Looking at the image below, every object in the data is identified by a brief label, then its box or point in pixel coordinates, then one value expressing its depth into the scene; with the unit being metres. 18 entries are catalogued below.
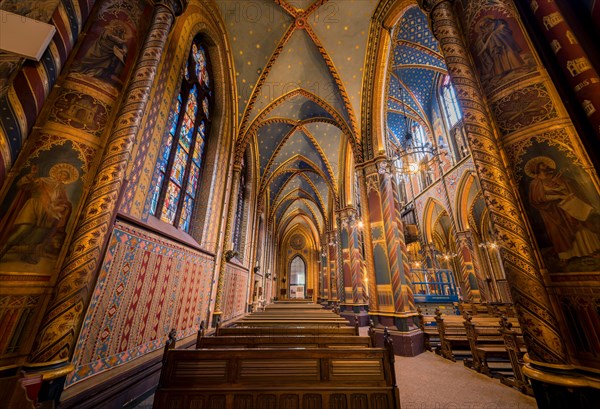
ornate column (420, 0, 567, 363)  1.94
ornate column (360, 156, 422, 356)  5.61
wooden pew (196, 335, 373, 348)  3.11
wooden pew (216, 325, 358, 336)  3.88
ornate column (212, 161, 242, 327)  6.23
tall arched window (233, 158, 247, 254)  9.89
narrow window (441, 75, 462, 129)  12.61
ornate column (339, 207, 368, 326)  10.60
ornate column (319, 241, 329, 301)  20.92
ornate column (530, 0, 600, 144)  2.22
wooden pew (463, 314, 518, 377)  3.88
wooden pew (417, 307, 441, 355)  5.46
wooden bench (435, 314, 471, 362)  4.88
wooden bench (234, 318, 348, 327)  4.88
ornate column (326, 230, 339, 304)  16.73
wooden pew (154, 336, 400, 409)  2.25
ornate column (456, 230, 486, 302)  11.90
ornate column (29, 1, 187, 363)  1.89
